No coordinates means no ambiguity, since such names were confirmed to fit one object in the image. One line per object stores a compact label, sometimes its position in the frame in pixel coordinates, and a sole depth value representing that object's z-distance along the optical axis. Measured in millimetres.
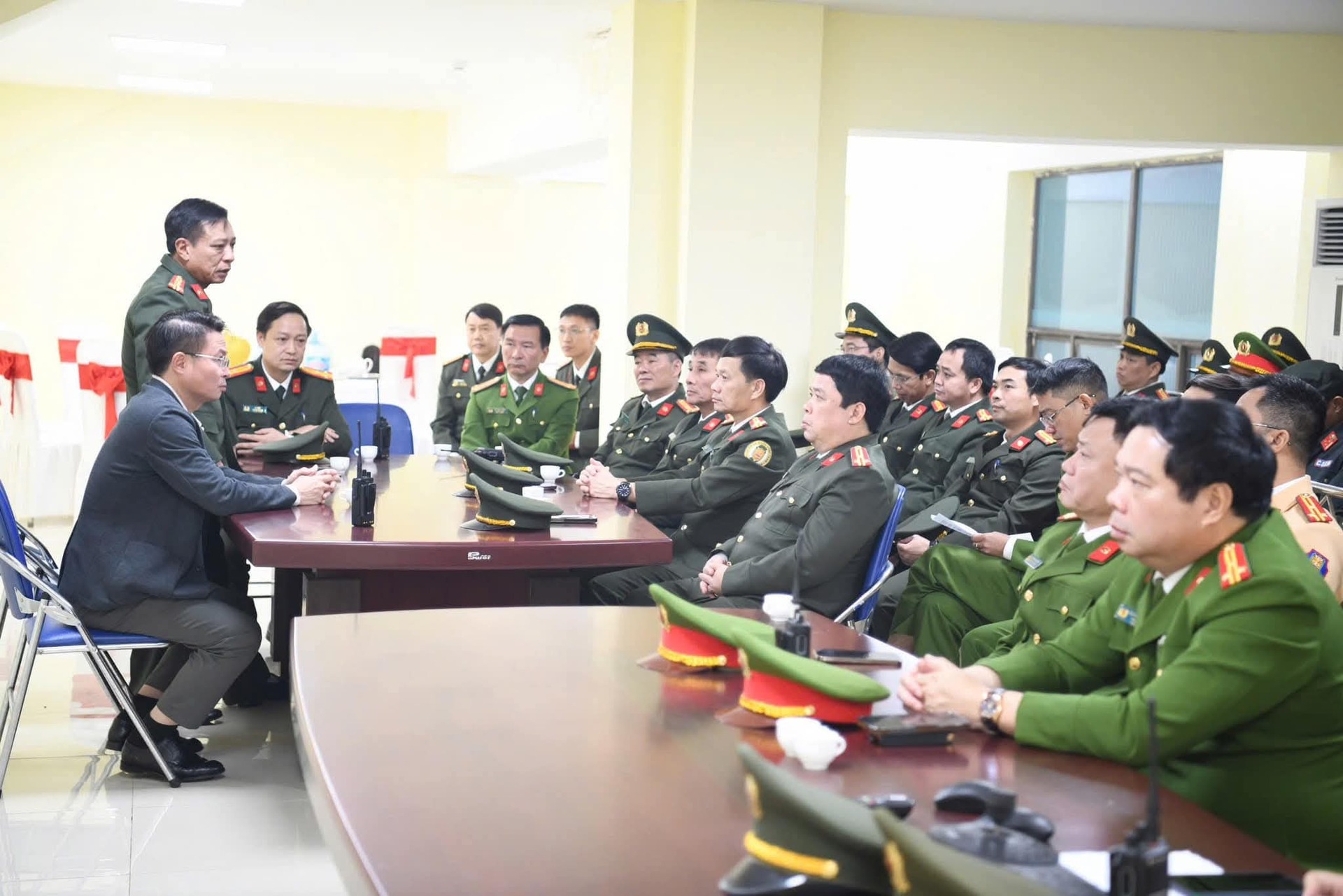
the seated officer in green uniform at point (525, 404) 6527
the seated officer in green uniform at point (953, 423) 5832
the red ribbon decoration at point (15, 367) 8562
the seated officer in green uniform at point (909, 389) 6484
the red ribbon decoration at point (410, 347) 12109
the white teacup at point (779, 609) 2584
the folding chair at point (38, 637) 3900
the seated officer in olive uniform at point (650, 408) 6141
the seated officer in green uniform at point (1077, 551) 3025
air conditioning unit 8008
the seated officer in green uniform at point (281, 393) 5910
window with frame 9453
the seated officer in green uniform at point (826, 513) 4074
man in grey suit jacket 4090
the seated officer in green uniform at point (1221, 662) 2143
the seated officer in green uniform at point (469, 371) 7727
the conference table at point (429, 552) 3957
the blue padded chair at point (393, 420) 6973
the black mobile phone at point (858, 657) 2748
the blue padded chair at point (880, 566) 4012
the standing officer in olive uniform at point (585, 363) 7711
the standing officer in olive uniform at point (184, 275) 5043
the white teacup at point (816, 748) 2084
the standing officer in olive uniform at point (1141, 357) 7000
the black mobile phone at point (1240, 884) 1698
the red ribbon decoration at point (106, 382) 9219
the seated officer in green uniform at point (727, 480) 4883
